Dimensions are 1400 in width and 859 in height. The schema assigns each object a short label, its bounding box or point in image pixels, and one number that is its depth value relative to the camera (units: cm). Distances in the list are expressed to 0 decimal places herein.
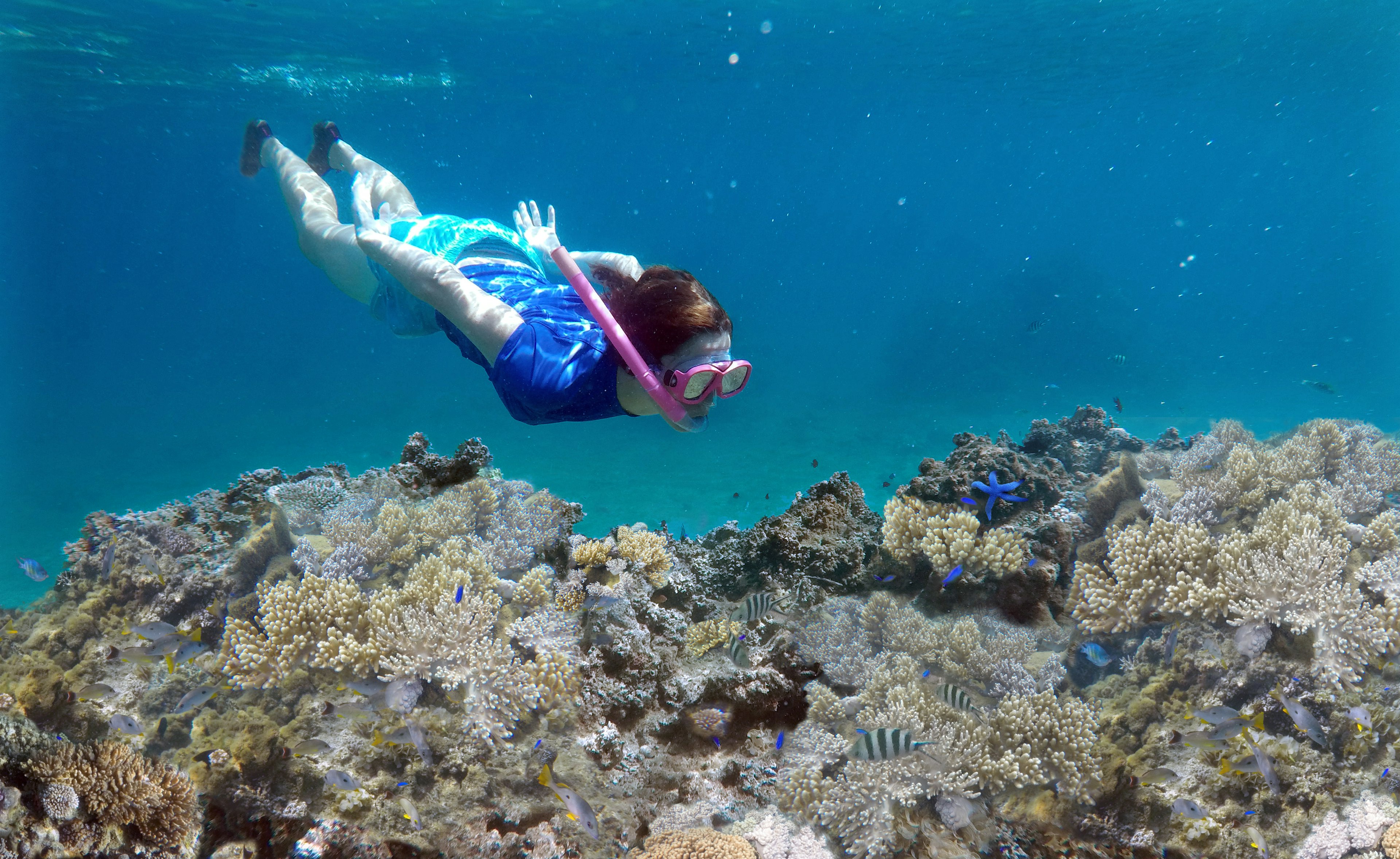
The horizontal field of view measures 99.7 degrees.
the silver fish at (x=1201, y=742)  341
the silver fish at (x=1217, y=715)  345
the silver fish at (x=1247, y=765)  333
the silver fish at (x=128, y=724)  387
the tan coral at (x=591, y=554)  526
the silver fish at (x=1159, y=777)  341
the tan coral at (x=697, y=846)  317
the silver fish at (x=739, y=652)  380
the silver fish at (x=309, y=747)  349
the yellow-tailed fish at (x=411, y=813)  334
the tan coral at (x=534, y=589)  471
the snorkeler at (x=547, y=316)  315
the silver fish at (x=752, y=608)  398
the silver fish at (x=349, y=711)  370
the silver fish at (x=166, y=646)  414
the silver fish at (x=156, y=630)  411
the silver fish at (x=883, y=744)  302
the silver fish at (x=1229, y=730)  337
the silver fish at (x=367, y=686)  371
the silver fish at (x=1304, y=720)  333
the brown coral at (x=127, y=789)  306
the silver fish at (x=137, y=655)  411
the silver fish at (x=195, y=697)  392
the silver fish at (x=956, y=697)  350
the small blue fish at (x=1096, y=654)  418
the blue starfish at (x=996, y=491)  521
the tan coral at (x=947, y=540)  465
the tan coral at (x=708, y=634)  444
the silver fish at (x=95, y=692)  421
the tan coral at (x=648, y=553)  536
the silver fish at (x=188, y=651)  423
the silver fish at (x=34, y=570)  645
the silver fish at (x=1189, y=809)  328
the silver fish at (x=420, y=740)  350
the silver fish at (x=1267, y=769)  331
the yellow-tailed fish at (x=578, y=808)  303
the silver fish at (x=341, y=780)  333
